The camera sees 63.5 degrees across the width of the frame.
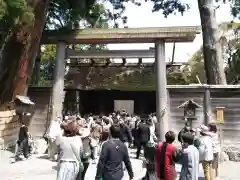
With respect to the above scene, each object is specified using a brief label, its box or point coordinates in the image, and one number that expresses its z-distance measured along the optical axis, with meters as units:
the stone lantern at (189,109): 7.87
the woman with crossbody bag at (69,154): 2.92
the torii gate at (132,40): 8.08
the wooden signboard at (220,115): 7.64
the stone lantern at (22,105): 7.59
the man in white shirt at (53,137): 6.55
